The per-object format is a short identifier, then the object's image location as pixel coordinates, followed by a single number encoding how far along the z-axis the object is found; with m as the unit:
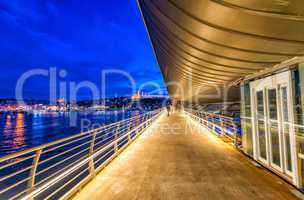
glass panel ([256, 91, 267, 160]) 2.75
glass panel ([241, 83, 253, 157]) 3.20
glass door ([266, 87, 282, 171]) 2.37
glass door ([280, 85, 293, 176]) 2.13
